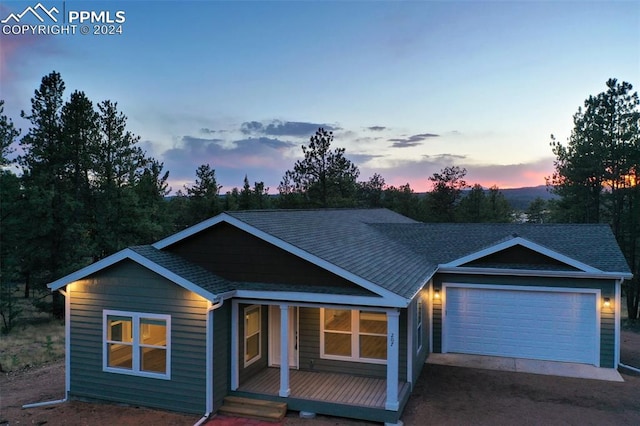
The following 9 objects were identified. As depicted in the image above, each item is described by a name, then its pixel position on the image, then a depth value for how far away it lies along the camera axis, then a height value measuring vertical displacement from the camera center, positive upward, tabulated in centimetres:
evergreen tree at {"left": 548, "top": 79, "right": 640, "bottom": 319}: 2144 +257
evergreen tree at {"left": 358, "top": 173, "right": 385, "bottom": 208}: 6500 +351
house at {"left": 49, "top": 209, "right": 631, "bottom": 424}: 877 -244
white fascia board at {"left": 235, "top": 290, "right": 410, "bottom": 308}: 836 -172
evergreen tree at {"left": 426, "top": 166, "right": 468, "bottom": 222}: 4600 +234
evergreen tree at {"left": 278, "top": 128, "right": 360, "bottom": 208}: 3712 +332
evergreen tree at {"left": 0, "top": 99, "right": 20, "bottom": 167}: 1966 +350
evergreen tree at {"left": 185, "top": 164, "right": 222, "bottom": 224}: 3884 +166
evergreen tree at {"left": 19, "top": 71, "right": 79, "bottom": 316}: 2138 +92
